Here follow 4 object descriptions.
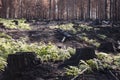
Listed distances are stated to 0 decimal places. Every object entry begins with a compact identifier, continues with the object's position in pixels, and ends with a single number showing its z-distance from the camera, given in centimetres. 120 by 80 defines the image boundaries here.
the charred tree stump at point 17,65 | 670
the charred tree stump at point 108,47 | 1070
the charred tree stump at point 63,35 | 1314
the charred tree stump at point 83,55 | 806
